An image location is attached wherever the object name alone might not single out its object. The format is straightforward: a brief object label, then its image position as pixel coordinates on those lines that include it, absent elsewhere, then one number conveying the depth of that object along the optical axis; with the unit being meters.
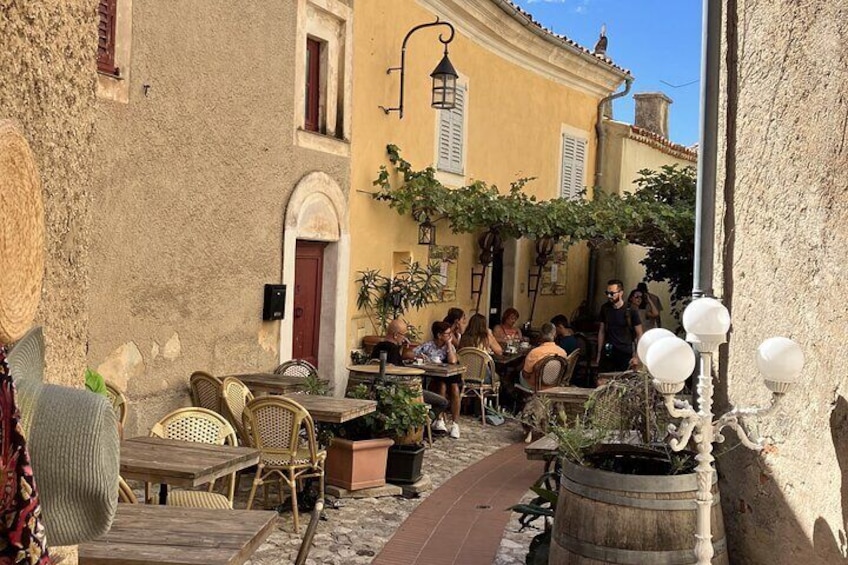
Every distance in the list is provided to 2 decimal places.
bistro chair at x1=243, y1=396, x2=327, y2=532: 5.98
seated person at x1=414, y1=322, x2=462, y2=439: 10.35
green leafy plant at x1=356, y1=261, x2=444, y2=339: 10.46
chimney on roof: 21.95
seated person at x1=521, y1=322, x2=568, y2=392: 10.43
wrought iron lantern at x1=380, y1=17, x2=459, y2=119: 10.88
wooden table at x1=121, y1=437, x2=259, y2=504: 4.32
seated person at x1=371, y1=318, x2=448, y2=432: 9.48
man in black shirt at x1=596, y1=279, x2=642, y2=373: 11.00
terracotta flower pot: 6.96
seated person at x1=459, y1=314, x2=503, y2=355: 11.45
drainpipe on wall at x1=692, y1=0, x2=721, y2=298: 4.24
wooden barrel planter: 3.52
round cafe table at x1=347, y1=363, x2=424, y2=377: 8.80
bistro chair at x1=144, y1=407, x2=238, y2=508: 5.26
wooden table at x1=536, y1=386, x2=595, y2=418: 8.66
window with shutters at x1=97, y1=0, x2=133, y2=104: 6.49
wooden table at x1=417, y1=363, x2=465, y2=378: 9.76
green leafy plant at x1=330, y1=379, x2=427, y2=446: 7.24
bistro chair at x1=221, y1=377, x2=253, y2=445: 6.60
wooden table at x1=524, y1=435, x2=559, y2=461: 5.39
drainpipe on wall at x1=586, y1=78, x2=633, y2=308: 17.50
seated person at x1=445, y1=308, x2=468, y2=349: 11.24
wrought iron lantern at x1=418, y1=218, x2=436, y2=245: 11.59
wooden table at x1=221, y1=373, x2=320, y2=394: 7.74
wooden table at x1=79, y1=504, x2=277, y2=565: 2.78
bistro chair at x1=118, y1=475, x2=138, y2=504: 3.81
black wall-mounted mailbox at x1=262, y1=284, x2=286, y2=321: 8.67
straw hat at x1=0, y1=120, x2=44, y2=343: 1.20
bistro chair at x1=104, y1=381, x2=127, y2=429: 5.72
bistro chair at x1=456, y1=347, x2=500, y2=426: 10.75
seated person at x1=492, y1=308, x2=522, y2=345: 12.40
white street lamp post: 3.28
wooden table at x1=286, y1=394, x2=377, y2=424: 6.36
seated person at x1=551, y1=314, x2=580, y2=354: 12.48
